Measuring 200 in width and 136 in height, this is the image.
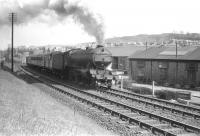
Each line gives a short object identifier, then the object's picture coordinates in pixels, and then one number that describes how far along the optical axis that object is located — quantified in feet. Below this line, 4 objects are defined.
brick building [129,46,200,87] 83.30
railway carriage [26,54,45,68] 124.02
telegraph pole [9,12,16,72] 140.30
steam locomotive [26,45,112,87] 70.08
